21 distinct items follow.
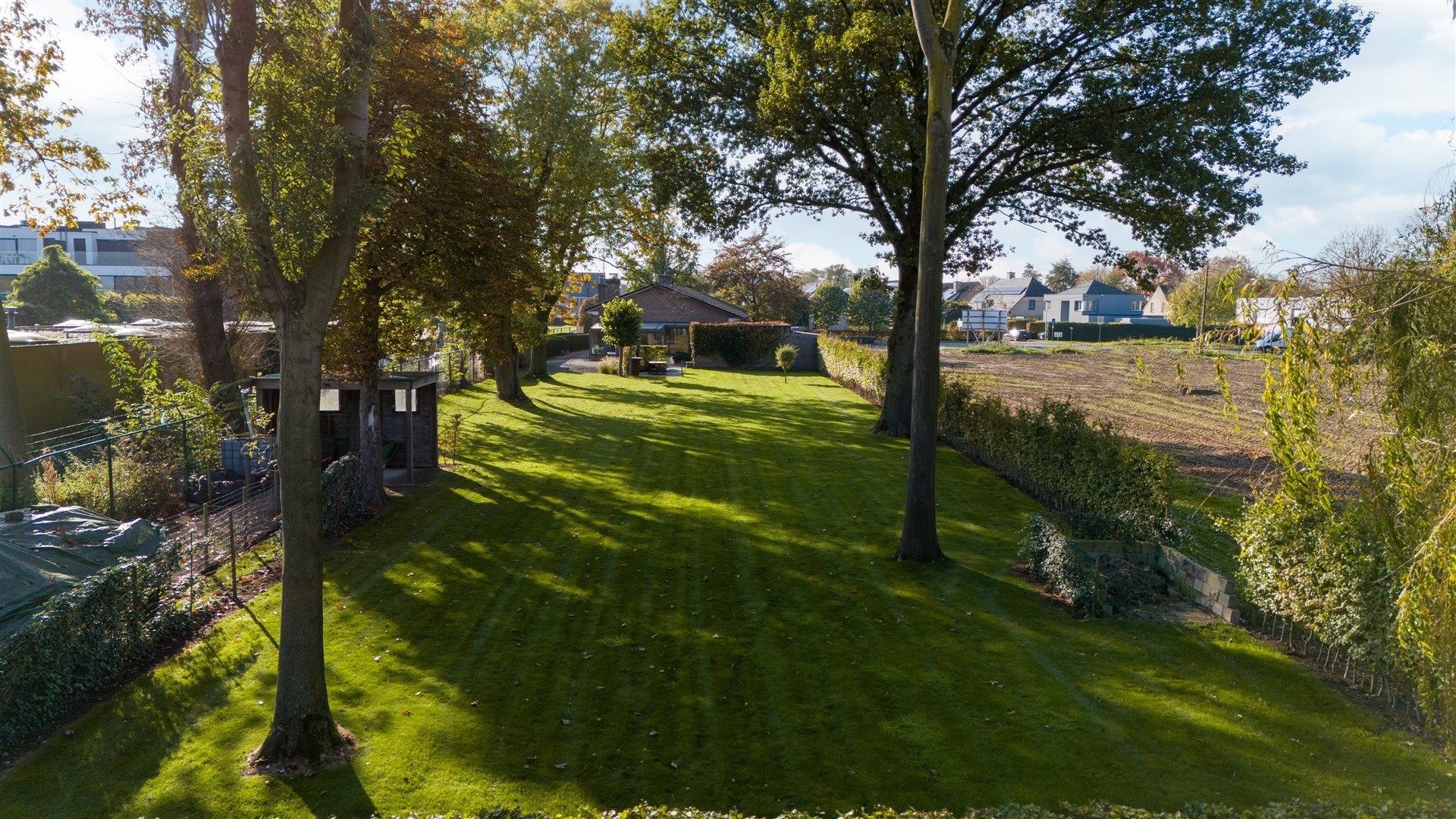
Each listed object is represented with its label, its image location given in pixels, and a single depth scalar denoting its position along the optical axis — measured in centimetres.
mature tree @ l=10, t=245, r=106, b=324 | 5462
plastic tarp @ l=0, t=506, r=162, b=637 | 858
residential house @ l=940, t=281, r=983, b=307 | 12650
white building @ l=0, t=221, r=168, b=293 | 8388
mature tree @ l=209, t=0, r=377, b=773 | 736
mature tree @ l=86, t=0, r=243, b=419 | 753
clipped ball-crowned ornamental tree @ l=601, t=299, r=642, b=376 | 4259
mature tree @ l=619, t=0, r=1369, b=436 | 1867
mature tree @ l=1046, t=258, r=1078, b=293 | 14100
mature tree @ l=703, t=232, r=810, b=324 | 7419
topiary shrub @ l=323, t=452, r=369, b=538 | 1461
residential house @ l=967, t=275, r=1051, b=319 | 11131
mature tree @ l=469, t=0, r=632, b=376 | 2816
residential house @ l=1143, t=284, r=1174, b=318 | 9771
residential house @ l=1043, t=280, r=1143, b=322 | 10062
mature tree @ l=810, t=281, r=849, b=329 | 8025
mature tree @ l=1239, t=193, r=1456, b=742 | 561
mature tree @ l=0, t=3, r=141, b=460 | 1463
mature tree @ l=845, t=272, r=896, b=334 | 7819
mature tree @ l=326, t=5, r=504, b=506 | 1411
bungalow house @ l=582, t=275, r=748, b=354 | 5925
